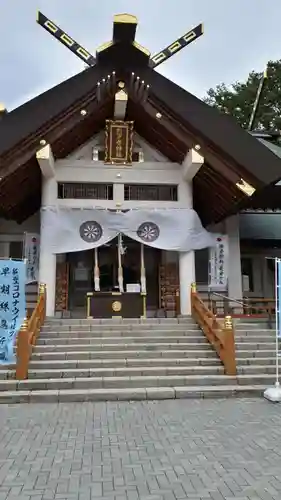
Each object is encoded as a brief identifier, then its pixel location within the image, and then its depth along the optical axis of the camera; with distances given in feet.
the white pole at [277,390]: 23.47
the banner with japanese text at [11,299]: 26.84
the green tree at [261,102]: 87.20
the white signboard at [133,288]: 39.09
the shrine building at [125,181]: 34.94
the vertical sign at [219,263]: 40.06
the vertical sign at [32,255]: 39.50
